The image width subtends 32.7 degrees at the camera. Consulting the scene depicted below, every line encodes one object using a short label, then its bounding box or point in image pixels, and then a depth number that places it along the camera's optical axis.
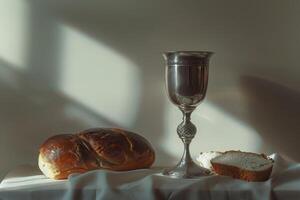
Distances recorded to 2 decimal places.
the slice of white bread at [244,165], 1.05
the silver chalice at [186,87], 1.09
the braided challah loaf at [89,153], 1.07
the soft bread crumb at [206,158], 1.19
